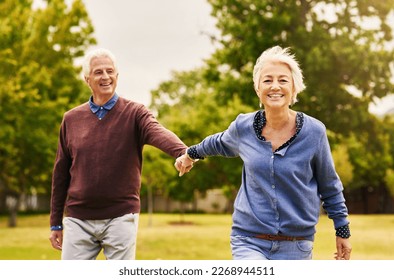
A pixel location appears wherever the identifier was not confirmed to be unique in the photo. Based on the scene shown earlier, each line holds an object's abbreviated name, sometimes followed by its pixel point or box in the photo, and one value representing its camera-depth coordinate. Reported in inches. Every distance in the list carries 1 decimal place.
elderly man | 172.2
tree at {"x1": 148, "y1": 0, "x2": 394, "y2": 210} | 858.1
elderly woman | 139.3
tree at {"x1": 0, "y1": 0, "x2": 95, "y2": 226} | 973.8
